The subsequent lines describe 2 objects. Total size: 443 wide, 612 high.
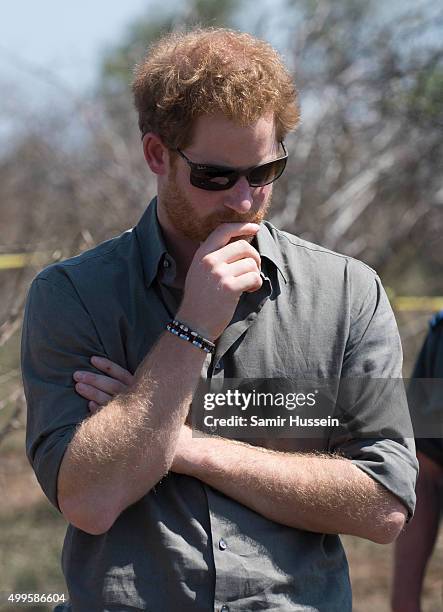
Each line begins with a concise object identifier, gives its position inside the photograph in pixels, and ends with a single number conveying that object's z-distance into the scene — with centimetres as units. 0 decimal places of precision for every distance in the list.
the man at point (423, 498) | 628
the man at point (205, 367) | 458
